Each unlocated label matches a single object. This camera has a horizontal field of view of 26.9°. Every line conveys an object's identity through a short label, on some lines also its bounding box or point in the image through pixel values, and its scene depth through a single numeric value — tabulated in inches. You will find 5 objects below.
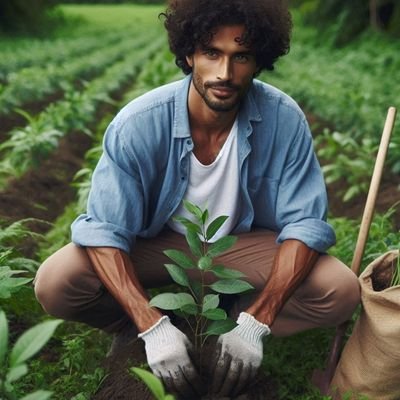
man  108.6
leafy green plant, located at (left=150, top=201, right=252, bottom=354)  95.6
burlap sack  101.4
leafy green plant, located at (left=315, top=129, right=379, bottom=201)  196.4
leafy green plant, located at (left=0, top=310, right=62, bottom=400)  61.5
